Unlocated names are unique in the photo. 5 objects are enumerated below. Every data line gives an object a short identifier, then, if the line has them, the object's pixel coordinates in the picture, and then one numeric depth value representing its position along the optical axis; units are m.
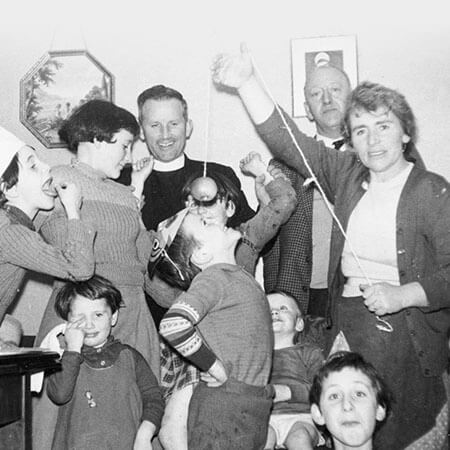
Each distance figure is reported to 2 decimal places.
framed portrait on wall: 2.50
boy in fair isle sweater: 1.64
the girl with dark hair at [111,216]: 1.99
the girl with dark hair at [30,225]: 1.80
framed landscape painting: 2.67
